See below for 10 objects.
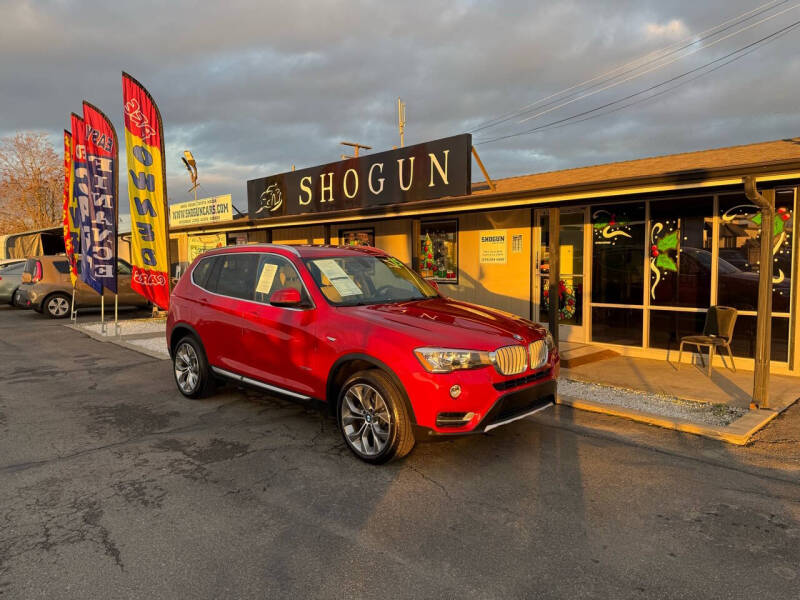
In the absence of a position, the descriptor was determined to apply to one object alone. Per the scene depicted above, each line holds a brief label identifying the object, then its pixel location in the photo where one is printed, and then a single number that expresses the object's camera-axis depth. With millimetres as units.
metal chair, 7535
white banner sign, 16359
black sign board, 9250
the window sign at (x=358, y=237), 13684
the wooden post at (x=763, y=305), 5805
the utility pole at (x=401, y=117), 22875
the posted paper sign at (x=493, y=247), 10914
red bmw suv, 4105
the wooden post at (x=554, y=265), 8273
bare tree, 43406
